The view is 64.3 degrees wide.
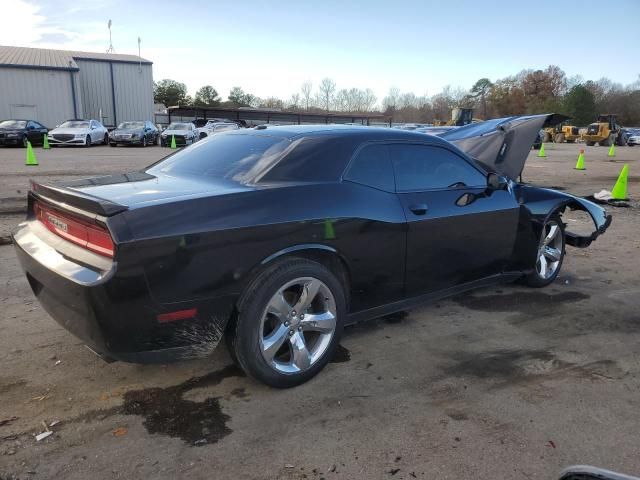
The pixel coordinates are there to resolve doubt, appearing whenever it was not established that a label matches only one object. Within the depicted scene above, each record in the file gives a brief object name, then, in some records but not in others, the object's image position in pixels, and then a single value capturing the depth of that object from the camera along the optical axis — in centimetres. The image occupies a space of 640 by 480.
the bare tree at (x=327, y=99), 10675
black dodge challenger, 254
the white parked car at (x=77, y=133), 2381
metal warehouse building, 3428
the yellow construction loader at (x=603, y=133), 3797
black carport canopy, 5219
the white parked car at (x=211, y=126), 3082
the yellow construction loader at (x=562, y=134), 4342
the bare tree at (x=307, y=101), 10509
